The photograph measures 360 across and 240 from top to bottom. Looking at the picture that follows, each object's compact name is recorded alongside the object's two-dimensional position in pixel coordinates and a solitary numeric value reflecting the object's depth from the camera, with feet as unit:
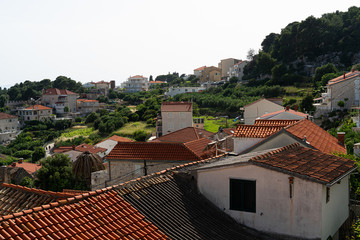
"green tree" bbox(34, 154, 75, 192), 91.25
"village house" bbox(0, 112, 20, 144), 285.02
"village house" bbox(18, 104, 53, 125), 327.88
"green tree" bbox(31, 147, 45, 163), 208.33
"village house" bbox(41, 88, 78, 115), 350.64
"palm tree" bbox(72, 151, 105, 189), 87.83
